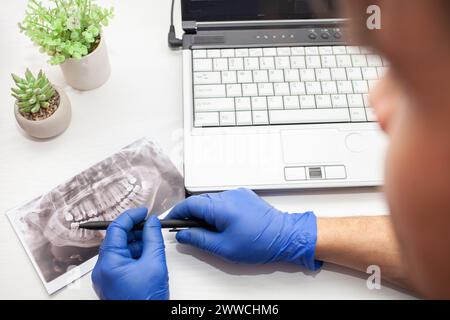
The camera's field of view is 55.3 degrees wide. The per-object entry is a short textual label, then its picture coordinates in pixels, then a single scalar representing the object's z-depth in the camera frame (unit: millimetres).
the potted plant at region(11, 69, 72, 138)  675
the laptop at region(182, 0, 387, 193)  713
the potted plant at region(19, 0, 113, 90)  694
